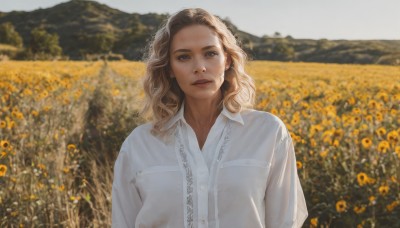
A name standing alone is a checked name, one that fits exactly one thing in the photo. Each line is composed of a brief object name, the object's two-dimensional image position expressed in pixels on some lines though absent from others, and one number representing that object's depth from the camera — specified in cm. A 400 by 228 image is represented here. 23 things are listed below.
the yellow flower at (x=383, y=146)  391
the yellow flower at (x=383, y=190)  345
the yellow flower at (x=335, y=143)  415
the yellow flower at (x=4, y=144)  399
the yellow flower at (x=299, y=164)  390
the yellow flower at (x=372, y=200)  335
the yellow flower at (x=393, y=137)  414
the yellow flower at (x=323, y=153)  399
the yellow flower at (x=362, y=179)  356
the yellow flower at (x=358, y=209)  338
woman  185
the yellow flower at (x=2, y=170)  347
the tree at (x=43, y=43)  5509
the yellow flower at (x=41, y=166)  398
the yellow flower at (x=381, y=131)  446
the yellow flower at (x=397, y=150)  378
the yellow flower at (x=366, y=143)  407
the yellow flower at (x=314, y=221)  328
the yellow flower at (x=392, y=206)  338
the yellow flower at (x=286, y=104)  605
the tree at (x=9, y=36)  6119
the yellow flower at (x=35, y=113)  558
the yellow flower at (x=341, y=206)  344
